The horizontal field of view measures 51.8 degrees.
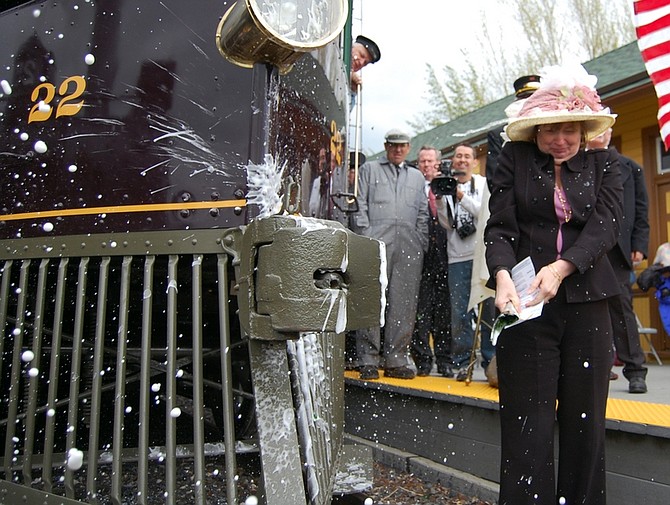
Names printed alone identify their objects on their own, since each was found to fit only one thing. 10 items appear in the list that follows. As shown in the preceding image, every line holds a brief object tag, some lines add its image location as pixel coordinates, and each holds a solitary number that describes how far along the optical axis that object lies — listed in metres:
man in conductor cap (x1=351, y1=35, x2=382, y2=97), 4.61
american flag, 3.44
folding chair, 6.89
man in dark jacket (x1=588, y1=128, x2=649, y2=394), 4.23
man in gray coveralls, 4.87
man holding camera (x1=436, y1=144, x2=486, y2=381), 5.15
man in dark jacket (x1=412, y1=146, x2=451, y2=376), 5.46
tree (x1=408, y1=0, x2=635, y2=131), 19.80
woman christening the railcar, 2.60
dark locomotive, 1.95
